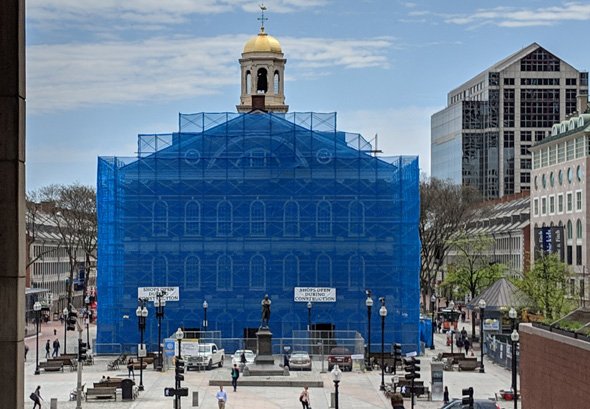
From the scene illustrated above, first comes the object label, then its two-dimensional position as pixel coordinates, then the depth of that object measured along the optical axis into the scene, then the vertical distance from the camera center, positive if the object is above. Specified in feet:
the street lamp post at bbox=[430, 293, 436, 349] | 357.53 -23.00
